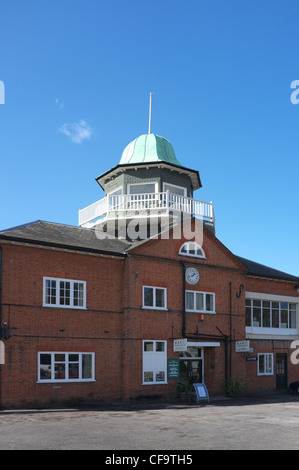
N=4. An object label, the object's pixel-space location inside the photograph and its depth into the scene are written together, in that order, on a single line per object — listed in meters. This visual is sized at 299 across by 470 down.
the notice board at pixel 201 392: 22.64
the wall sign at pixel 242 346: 27.06
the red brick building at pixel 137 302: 21.02
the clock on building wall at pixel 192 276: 26.05
